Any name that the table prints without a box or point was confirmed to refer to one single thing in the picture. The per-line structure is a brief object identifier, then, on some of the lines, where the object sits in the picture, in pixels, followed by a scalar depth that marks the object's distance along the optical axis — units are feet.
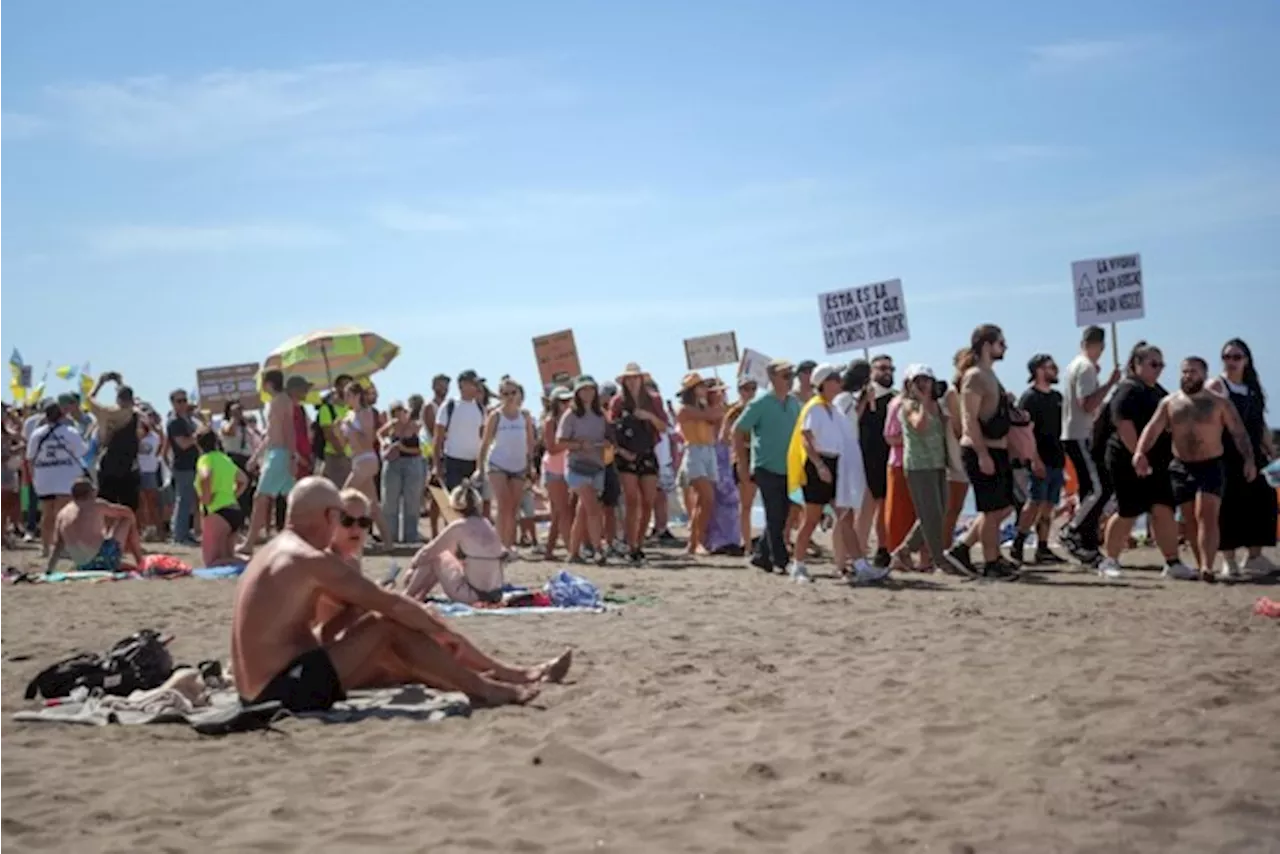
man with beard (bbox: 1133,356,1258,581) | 42.09
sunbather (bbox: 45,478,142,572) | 50.52
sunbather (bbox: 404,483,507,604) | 37.96
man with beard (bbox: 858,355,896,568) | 47.32
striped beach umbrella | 78.07
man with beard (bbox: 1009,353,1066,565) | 48.98
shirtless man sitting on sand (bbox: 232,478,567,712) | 23.90
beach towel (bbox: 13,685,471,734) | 23.88
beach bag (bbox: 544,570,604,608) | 38.45
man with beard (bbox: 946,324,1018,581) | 43.75
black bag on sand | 26.07
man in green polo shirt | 47.19
